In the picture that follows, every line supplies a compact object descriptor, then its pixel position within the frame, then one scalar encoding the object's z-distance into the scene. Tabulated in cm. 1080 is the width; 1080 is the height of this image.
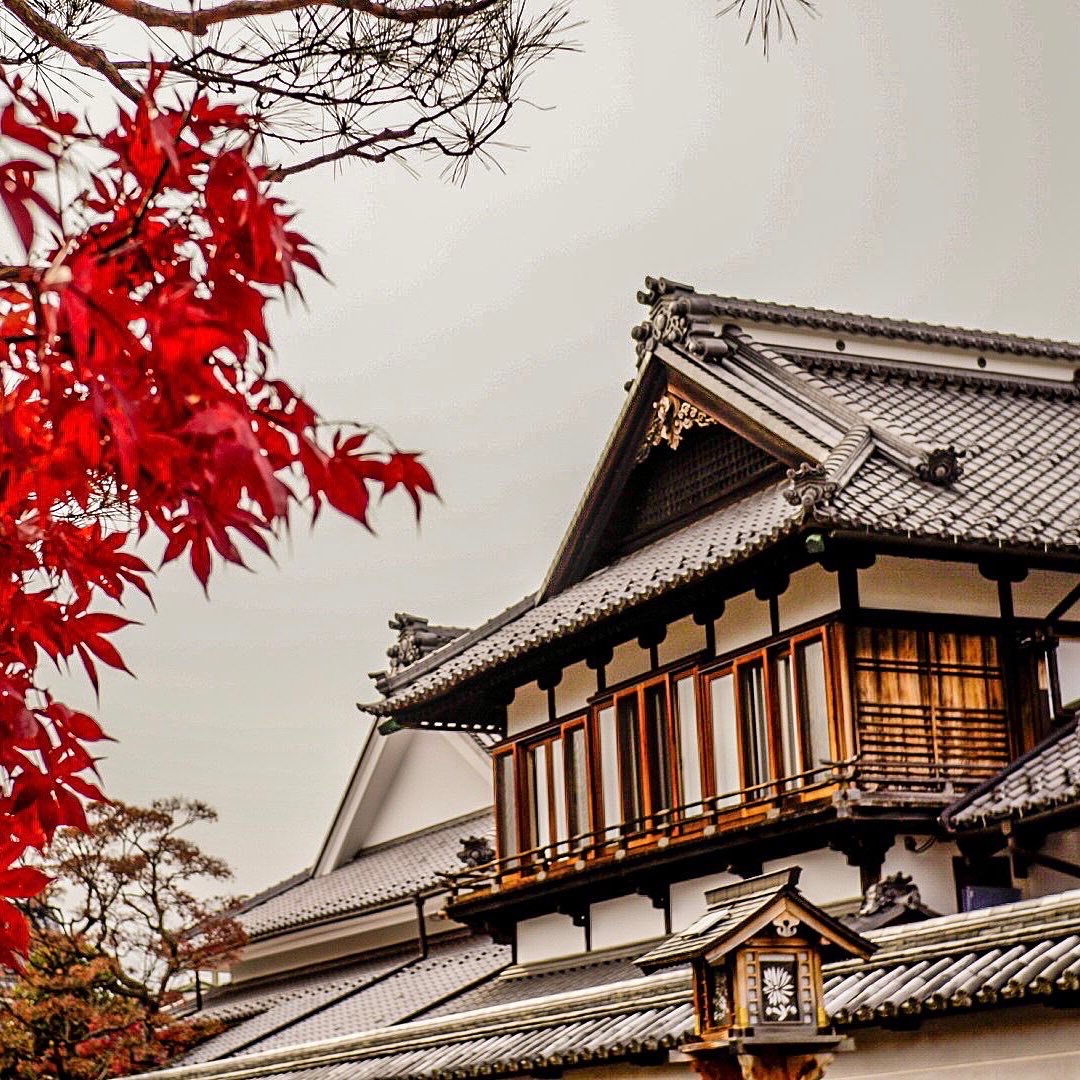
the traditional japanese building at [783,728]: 1019
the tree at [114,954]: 2181
